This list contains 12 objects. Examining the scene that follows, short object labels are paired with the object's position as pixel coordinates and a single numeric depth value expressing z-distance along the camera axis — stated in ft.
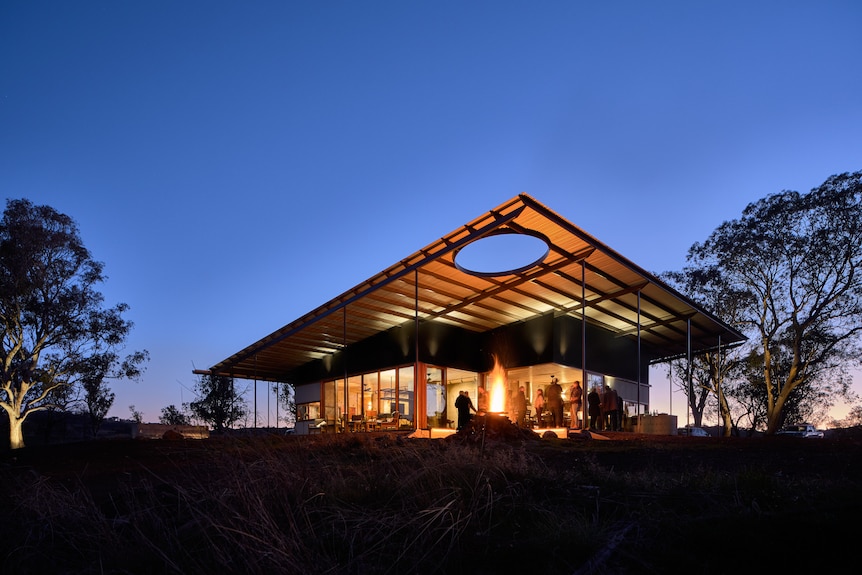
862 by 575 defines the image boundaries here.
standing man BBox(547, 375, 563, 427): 56.75
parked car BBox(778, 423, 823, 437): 91.78
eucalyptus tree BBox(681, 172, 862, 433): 72.49
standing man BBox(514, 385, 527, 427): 61.31
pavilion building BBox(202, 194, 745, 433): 49.62
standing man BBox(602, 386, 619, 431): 59.43
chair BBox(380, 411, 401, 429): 60.93
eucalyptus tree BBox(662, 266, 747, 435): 84.47
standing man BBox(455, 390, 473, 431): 51.52
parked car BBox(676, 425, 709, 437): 76.81
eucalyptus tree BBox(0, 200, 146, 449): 80.79
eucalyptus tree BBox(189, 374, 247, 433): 130.40
